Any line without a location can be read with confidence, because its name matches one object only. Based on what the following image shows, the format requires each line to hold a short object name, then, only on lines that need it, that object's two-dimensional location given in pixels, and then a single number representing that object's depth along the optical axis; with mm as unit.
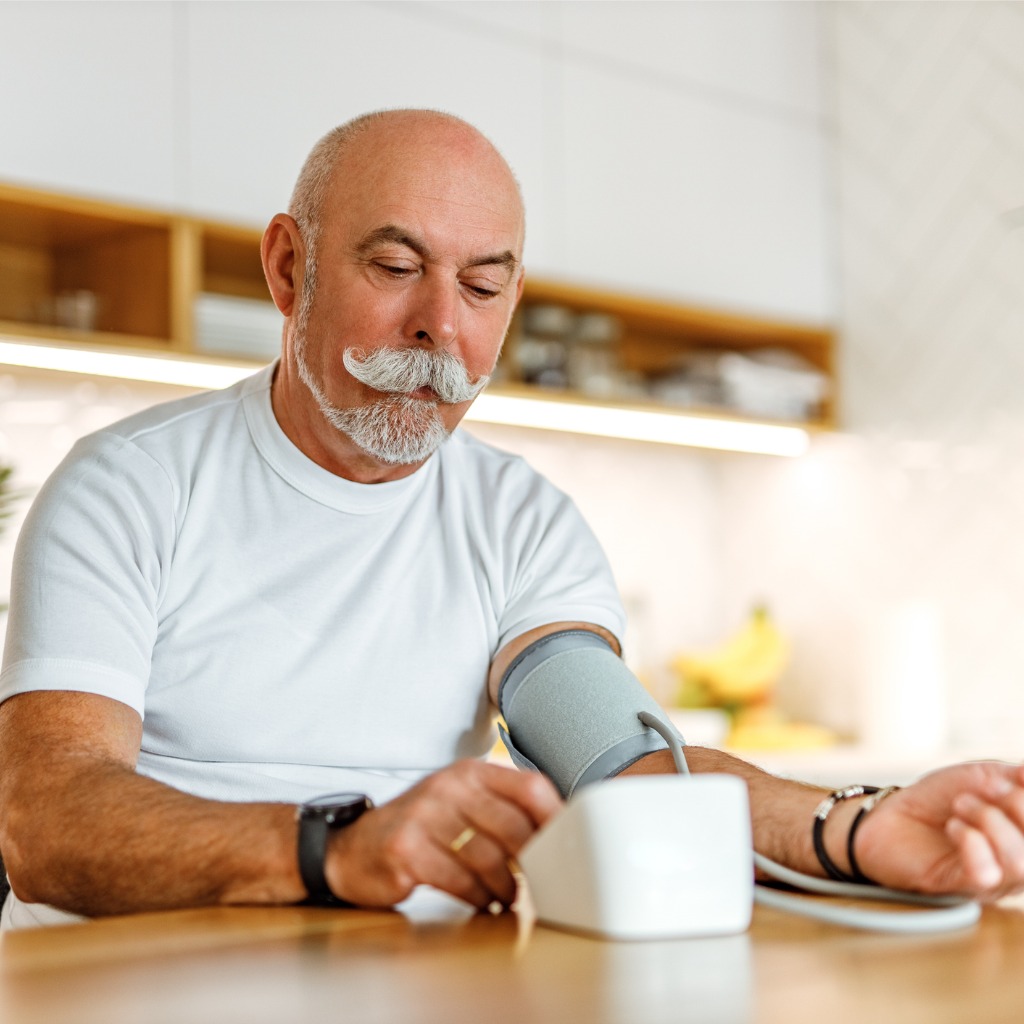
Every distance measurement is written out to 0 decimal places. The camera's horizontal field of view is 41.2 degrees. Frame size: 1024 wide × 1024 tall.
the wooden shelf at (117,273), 2535
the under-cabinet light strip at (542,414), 2555
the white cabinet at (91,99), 2434
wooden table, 574
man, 1126
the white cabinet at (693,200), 3207
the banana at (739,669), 3348
